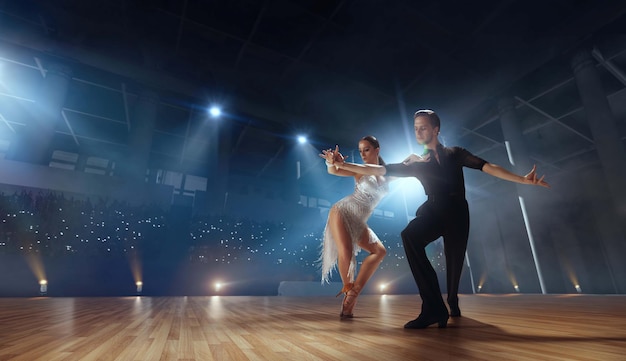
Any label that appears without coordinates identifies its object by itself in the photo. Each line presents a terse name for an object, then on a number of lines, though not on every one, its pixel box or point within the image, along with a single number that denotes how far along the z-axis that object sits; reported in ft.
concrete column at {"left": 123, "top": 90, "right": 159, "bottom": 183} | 24.86
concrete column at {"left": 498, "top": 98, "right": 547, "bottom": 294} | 23.90
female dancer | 7.11
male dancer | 4.92
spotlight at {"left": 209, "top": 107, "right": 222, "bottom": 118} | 28.46
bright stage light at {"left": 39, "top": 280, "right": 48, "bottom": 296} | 19.16
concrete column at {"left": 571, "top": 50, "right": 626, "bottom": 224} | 18.72
